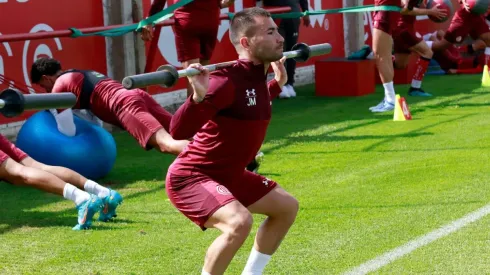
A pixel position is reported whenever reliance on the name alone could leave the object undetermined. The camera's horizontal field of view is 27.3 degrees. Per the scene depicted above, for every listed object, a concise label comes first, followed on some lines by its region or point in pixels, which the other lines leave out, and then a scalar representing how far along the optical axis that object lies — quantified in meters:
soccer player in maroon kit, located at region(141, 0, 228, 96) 10.27
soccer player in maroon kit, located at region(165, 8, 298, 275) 4.83
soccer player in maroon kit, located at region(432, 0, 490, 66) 15.26
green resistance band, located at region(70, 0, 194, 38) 10.23
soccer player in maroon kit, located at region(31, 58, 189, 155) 7.97
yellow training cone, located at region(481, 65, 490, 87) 15.52
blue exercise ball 8.52
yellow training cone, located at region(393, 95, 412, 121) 11.81
